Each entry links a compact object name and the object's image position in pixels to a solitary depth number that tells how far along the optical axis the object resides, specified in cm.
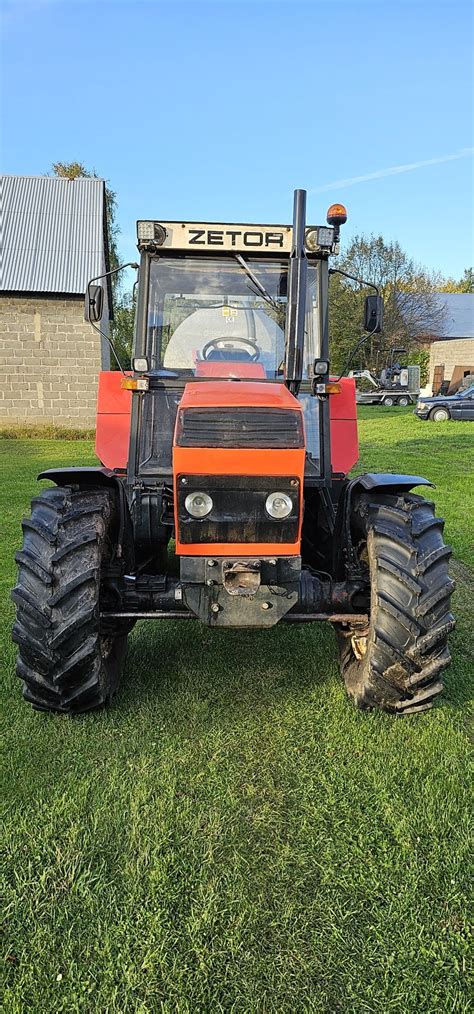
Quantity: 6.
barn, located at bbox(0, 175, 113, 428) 1989
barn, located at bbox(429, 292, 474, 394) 3622
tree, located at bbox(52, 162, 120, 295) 3425
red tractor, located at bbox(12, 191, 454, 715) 342
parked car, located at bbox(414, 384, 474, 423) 2461
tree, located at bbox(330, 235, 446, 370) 4628
